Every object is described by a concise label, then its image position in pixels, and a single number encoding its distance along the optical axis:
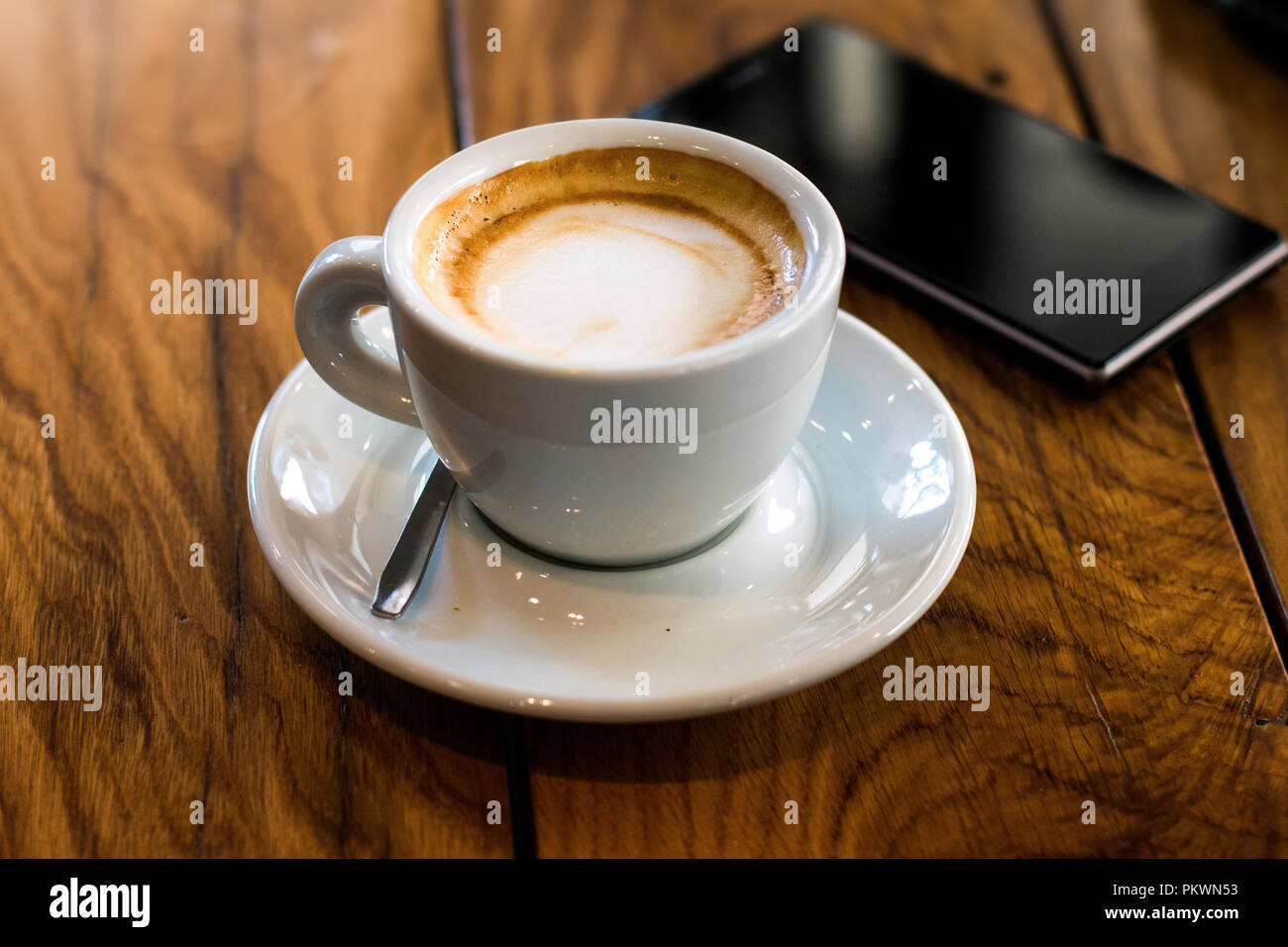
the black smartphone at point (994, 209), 0.36
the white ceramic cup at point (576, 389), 0.27
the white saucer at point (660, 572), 0.27
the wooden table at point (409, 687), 0.27
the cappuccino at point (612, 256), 0.29
